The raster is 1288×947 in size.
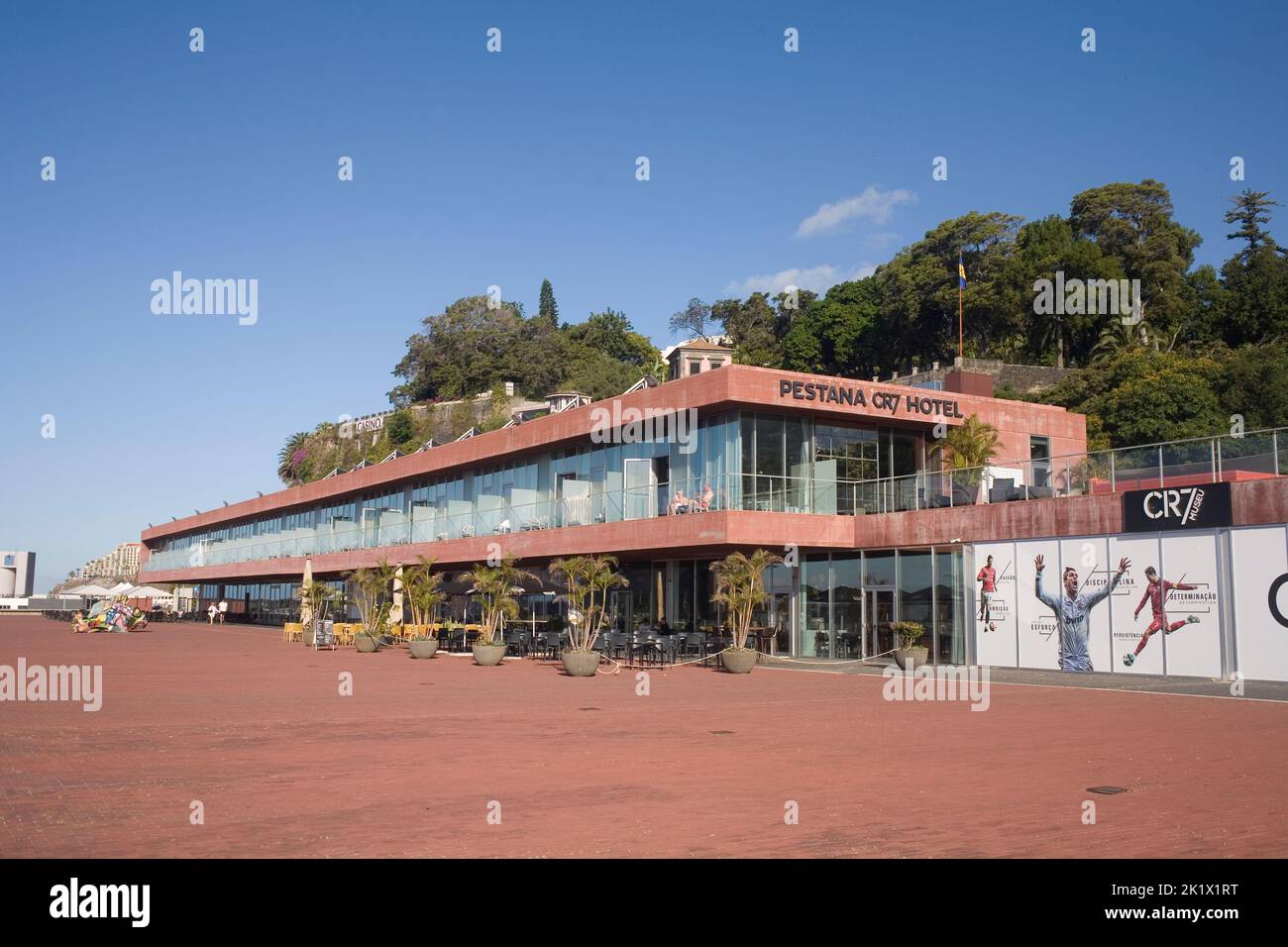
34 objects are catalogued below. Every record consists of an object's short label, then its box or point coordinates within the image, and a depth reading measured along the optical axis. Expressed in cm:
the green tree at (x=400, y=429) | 9688
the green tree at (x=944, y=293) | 7756
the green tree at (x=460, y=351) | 9994
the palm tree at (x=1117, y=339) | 7181
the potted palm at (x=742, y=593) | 2708
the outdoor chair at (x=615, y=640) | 3109
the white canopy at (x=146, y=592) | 7525
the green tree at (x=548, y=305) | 14481
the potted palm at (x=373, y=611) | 3725
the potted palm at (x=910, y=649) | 2741
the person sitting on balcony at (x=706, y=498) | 3152
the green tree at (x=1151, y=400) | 5709
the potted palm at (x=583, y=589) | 2591
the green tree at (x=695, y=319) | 13006
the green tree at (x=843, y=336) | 8706
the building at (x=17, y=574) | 15821
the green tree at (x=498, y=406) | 8916
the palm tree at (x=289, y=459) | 11519
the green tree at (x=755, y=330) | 9388
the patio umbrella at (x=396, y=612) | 3984
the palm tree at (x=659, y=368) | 9439
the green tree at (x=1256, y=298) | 6975
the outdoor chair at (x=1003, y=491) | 2868
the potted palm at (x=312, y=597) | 4175
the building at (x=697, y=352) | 6956
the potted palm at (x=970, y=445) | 3403
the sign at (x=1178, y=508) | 2333
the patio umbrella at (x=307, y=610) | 4453
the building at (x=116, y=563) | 16112
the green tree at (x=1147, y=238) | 7475
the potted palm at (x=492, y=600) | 2914
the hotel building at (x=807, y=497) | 2839
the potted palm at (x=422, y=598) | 3262
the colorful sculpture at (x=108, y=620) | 5362
